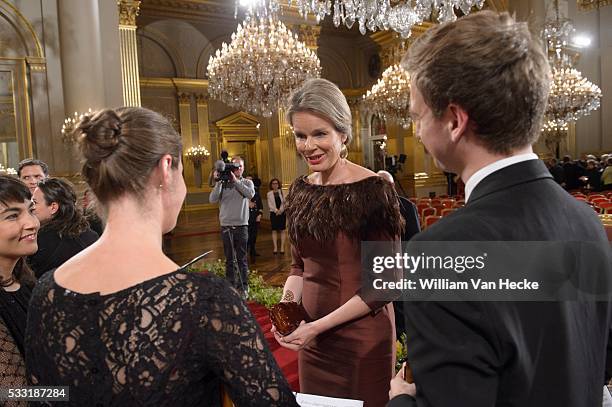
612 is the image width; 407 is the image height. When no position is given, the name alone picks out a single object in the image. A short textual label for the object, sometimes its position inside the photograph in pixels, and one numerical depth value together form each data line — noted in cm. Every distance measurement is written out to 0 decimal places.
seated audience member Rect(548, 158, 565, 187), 1154
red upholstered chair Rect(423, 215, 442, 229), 666
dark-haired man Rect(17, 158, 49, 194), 408
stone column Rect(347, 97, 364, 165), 1828
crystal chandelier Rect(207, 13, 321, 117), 705
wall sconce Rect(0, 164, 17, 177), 748
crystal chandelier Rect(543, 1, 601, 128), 1109
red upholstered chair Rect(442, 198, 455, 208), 887
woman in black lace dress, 91
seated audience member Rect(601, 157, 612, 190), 1056
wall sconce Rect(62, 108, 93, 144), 748
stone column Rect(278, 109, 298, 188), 1187
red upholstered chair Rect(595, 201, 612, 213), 682
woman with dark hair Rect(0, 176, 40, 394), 149
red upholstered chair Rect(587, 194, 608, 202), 799
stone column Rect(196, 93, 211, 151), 1600
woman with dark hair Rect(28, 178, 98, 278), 258
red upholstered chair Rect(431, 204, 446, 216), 851
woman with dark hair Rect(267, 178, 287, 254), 904
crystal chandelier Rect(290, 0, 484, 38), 691
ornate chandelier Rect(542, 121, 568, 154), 1579
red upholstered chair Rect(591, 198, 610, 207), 731
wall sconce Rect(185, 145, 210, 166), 1571
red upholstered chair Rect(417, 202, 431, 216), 896
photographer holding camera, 607
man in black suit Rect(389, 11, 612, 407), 75
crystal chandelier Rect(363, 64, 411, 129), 1086
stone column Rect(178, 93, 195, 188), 1566
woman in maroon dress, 179
